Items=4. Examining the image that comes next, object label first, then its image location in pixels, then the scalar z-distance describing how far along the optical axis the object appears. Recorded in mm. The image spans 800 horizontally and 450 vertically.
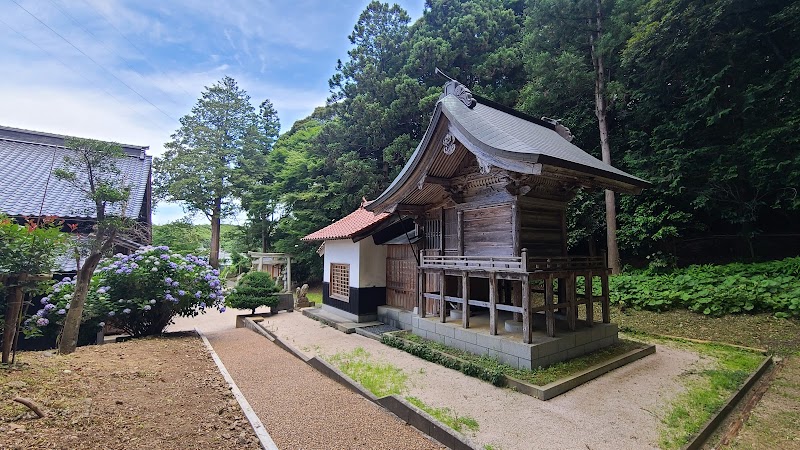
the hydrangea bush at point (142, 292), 8039
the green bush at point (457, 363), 5960
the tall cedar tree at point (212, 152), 23969
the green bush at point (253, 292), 12711
